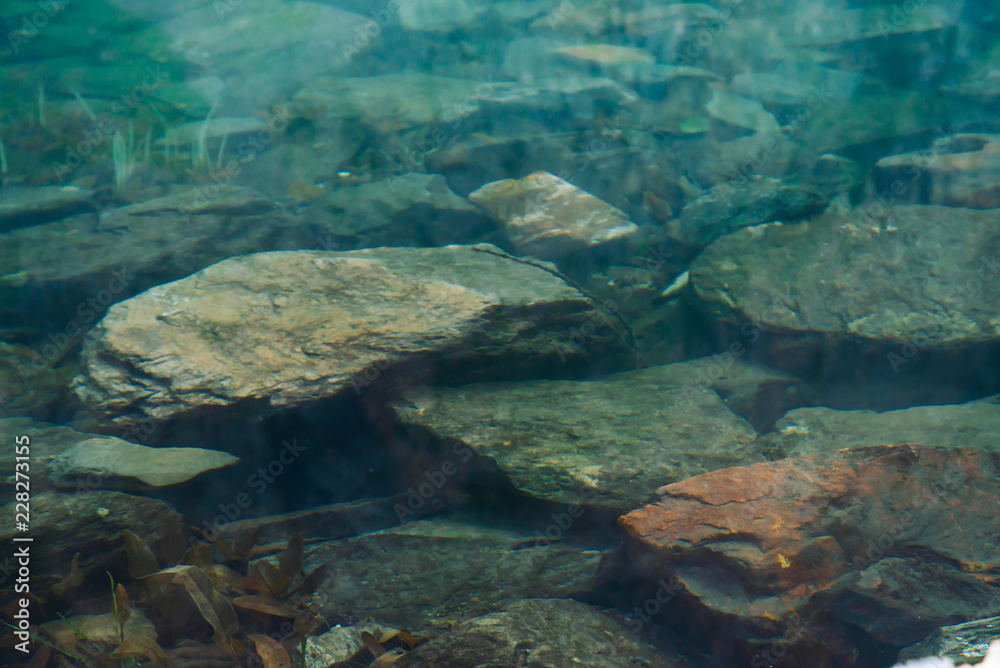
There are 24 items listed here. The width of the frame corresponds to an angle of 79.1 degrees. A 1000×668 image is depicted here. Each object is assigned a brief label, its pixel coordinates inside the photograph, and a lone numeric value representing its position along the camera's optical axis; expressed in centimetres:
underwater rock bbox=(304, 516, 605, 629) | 228
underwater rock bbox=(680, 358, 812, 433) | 369
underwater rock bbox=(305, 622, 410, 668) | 190
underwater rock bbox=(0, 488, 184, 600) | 198
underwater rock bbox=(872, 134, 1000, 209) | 484
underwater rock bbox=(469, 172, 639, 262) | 483
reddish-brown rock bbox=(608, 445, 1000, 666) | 189
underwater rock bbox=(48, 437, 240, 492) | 249
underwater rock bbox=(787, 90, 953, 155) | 652
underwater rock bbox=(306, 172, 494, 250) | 497
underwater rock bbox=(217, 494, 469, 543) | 264
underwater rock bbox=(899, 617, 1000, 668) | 173
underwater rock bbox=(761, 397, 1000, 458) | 315
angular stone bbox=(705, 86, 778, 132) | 756
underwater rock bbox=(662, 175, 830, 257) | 476
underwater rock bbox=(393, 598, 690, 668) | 172
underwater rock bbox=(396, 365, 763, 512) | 269
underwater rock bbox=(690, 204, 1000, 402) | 366
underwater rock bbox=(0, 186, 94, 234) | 522
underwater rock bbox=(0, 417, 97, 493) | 261
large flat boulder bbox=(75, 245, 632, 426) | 283
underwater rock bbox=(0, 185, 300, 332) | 410
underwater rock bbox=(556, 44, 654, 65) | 909
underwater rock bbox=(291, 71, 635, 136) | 699
